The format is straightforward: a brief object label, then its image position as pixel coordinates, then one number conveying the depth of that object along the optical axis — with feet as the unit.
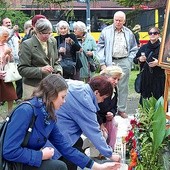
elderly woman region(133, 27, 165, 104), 27.58
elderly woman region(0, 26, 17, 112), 26.81
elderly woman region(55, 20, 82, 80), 27.27
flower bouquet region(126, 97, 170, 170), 14.66
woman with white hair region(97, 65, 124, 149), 19.57
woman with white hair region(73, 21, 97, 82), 29.31
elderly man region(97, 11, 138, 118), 27.48
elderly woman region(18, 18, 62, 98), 20.58
